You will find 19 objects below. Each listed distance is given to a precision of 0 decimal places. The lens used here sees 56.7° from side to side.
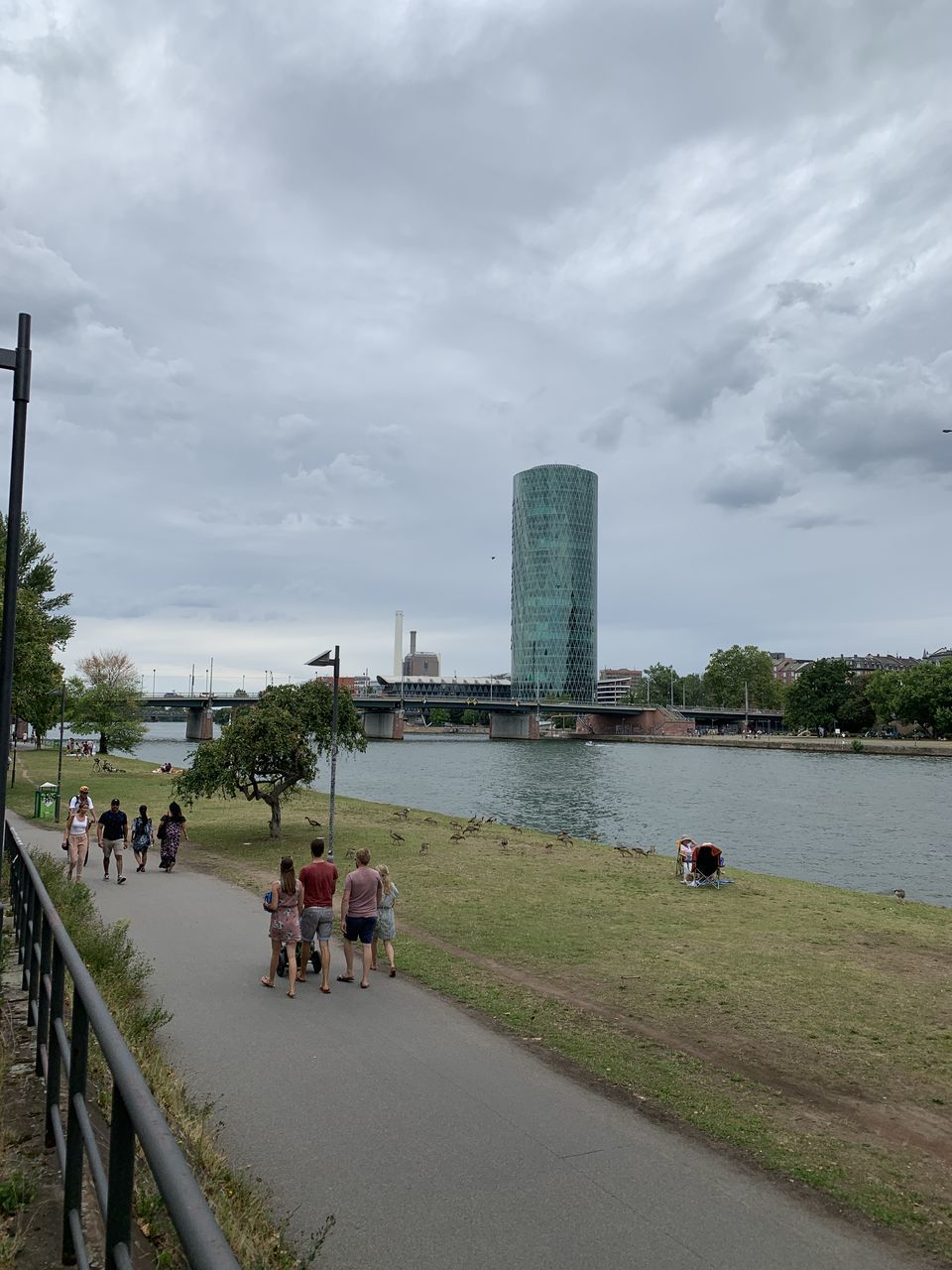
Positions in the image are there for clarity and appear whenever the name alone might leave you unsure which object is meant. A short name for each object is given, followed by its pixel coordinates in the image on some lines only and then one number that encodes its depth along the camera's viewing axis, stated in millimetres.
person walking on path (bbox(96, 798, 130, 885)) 20250
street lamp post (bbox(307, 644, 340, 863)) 22081
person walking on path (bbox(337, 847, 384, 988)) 12695
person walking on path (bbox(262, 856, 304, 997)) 12078
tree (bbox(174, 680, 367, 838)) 26609
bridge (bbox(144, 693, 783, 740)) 138875
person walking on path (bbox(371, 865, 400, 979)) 12875
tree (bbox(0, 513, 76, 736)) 35438
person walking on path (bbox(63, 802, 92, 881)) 19734
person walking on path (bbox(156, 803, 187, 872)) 21438
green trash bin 32125
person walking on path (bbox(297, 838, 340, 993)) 12336
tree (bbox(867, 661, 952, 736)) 127125
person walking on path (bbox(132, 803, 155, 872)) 22047
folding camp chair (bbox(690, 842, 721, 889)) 22688
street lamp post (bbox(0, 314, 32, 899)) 8062
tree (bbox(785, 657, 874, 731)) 149750
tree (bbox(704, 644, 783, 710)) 195625
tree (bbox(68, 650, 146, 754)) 72562
